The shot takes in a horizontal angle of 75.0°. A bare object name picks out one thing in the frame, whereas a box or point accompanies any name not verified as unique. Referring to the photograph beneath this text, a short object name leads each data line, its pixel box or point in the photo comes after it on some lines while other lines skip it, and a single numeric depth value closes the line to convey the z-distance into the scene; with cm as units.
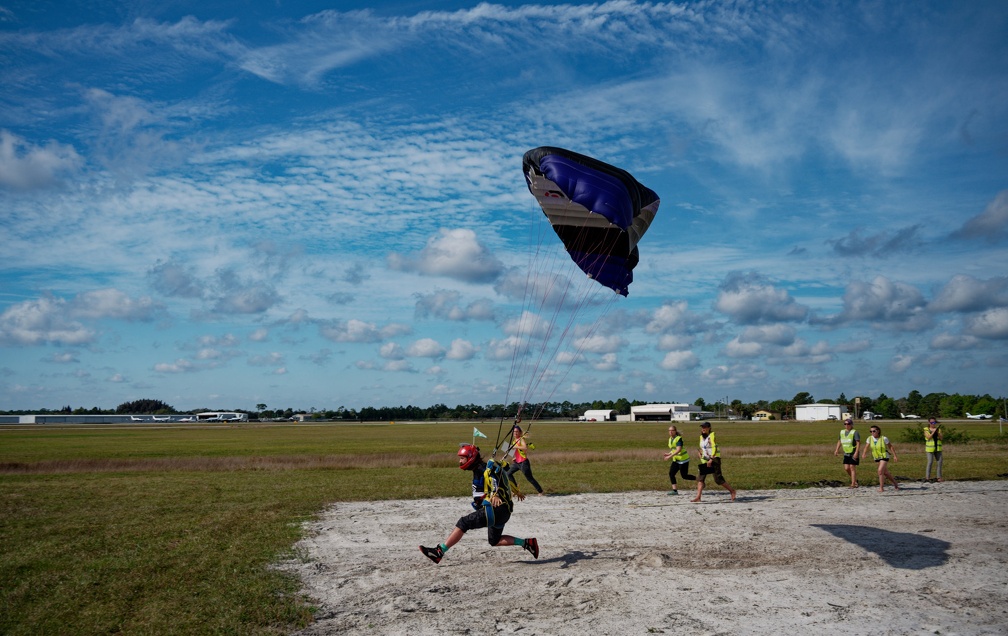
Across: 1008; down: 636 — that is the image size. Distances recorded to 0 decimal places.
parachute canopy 1152
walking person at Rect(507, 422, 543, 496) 1627
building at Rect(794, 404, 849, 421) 15325
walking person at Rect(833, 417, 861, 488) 1828
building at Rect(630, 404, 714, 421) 16512
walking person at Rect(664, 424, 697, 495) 1698
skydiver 957
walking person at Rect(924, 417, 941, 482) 1977
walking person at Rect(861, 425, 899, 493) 1738
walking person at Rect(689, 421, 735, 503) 1605
